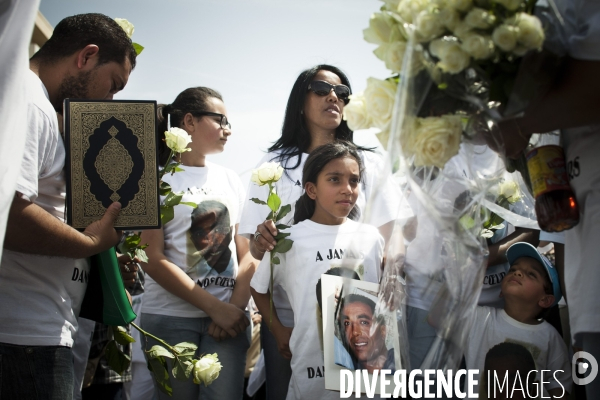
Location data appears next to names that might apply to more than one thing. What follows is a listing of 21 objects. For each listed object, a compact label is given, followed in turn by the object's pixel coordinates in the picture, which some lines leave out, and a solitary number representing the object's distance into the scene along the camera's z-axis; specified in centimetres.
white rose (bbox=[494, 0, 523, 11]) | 156
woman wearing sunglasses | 335
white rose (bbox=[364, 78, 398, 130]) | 171
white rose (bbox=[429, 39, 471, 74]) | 156
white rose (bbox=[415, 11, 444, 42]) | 157
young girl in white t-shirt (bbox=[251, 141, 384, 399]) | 297
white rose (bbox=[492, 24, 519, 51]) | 152
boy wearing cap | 309
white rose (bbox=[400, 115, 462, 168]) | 163
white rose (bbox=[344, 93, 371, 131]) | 184
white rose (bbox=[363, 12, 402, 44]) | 172
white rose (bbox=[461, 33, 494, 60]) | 153
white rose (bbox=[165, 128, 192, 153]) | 304
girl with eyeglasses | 346
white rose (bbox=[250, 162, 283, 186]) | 321
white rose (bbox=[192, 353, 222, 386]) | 286
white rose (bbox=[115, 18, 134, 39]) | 296
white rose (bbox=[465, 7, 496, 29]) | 154
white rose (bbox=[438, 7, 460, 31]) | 156
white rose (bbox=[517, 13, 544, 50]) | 153
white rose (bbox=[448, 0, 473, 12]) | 156
